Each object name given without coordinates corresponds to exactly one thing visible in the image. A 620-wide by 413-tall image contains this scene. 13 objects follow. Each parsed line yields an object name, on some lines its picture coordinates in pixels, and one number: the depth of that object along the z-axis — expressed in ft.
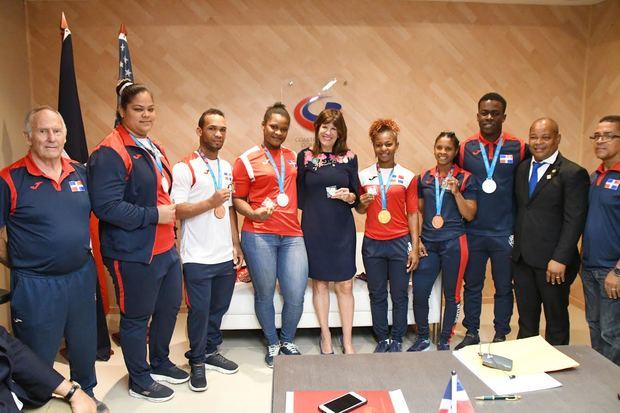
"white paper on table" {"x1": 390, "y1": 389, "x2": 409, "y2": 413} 4.87
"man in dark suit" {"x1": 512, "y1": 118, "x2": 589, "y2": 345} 9.90
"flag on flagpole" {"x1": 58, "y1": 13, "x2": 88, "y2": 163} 11.83
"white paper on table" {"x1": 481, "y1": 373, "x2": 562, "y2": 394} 5.28
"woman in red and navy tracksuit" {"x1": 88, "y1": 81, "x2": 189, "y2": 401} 8.60
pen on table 5.10
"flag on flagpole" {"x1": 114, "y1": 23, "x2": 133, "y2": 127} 12.54
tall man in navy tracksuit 11.29
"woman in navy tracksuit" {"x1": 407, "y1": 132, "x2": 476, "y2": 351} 11.26
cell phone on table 4.81
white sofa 12.30
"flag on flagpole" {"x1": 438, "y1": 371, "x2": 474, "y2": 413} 4.34
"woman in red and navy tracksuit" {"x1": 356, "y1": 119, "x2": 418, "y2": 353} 11.19
